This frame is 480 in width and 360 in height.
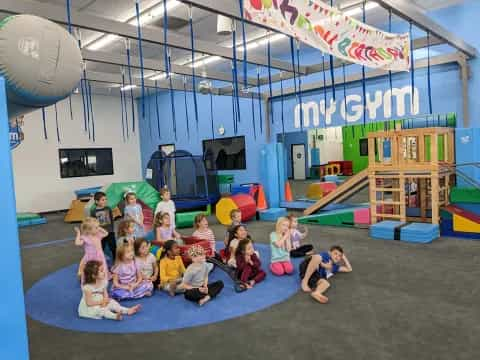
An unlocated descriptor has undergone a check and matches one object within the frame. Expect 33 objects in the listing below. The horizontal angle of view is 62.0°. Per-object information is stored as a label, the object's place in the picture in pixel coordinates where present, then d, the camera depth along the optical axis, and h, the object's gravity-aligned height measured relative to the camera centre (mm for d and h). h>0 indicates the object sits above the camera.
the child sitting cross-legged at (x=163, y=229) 5125 -874
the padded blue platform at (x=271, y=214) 8492 -1237
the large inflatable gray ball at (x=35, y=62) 2396 +673
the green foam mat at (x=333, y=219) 7250 -1233
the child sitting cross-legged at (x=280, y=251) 4512 -1103
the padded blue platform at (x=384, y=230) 6078 -1238
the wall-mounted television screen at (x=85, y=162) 12648 +145
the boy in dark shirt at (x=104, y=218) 5230 -694
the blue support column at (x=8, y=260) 1637 -368
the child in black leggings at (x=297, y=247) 5285 -1246
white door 17922 -305
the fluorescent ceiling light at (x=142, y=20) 6861 +2654
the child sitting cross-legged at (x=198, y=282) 3736 -1177
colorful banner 4086 +1428
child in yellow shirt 4077 -1126
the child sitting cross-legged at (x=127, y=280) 3971 -1163
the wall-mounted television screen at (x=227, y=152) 12266 +192
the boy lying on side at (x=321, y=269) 3811 -1234
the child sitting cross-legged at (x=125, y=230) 4605 -761
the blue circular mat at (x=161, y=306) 3340 -1343
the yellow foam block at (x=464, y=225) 5922 -1197
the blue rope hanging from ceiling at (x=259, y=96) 10566 +1605
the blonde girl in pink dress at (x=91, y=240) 4359 -807
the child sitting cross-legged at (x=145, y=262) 4164 -1035
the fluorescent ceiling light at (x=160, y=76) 11438 +2484
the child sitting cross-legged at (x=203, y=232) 5000 -904
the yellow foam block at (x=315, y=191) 10797 -1049
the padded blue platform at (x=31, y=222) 9773 -1309
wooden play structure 6242 -376
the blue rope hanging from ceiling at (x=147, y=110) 14945 +1955
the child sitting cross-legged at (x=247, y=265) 4199 -1156
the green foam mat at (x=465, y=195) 6183 -792
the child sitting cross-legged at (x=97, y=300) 3424 -1180
